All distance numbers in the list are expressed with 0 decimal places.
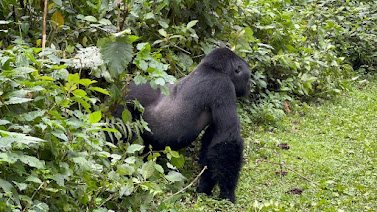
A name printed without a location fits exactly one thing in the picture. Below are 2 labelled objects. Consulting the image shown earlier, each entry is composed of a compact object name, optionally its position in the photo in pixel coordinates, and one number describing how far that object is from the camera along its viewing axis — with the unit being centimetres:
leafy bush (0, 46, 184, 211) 520
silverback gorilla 898
